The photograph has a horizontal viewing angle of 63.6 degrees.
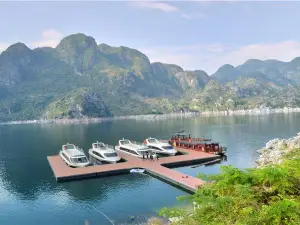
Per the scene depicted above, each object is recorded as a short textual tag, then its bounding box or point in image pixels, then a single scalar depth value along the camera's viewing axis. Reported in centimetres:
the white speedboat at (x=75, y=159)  5818
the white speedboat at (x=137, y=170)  5471
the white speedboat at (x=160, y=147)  7097
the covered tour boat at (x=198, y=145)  7117
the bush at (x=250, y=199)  1293
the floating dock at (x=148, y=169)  4657
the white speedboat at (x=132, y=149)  6640
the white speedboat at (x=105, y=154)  6288
